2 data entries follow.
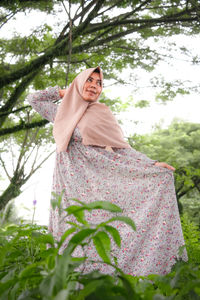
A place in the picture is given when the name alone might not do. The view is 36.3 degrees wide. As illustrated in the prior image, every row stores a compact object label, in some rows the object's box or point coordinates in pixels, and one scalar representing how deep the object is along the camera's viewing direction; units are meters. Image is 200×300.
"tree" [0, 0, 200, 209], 4.53
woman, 2.45
